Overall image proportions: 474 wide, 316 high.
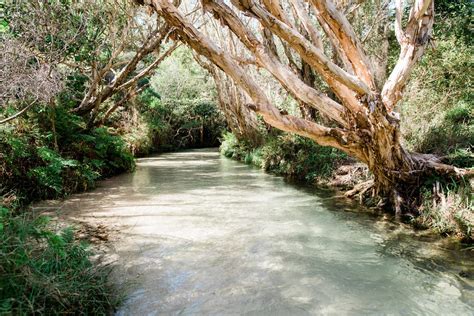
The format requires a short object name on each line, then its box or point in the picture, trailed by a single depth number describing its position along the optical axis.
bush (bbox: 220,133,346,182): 10.36
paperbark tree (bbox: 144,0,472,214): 5.61
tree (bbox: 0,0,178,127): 5.44
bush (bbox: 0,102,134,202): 7.08
